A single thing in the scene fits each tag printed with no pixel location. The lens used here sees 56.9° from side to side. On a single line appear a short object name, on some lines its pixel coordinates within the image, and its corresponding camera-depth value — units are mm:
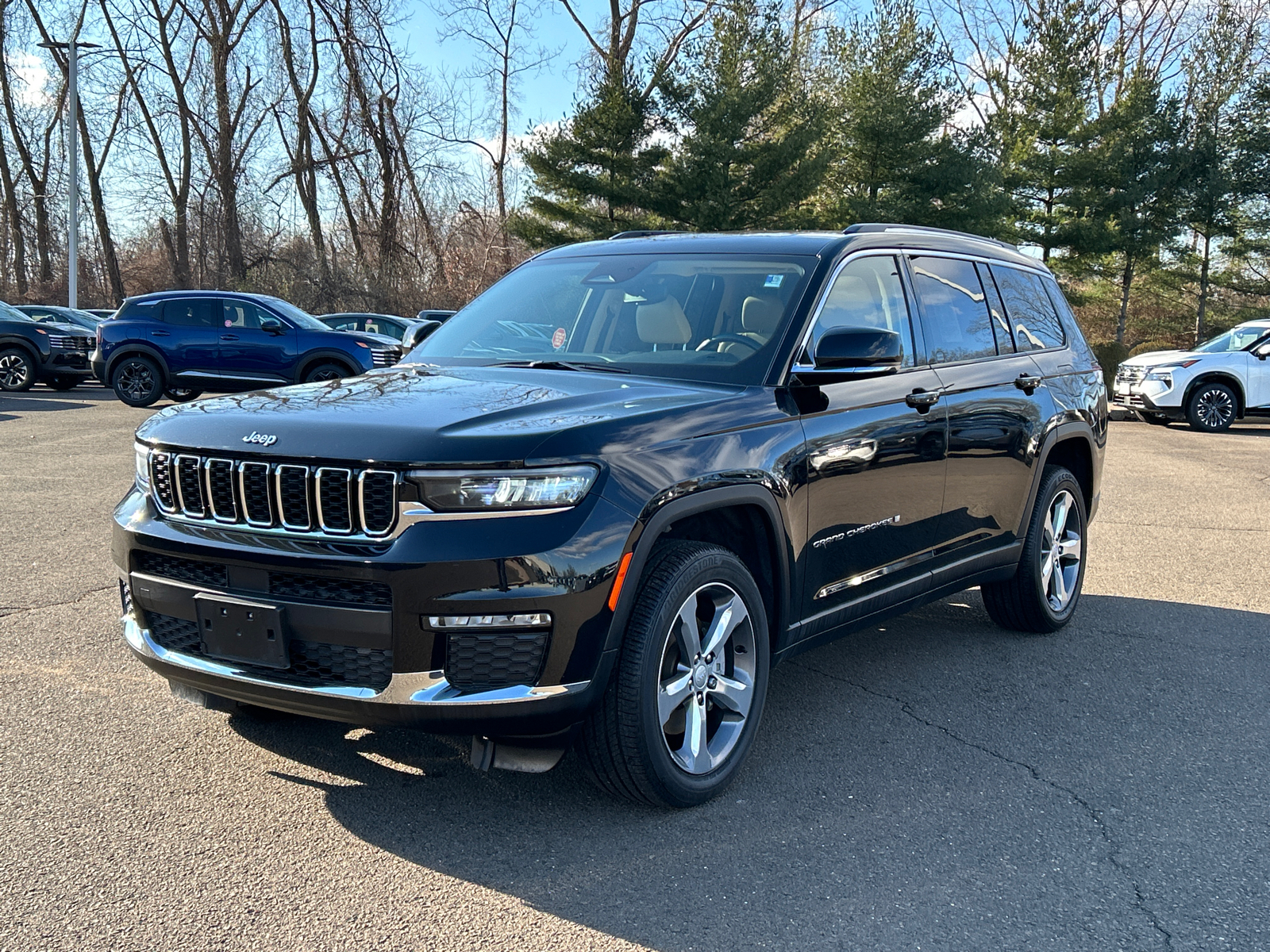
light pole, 33688
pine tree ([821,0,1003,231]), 32906
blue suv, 17906
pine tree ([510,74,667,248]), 33562
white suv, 18891
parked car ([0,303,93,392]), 20578
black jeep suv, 3113
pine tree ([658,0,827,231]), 32344
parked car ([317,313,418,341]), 23500
